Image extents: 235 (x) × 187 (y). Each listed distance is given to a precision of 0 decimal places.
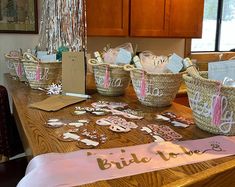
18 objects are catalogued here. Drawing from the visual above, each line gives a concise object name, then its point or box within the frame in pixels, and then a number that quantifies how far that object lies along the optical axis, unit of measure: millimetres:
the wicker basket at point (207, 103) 804
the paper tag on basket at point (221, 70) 897
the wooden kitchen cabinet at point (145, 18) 2242
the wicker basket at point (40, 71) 1547
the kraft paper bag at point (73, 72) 1416
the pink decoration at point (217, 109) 811
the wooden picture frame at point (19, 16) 2240
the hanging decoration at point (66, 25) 1691
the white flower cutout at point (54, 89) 1482
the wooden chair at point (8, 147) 1343
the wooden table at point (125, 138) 410
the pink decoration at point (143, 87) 1137
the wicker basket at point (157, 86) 1113
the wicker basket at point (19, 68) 1834
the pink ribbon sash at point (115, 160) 584
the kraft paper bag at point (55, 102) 1166
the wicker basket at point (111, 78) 1332
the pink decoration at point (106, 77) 1333
